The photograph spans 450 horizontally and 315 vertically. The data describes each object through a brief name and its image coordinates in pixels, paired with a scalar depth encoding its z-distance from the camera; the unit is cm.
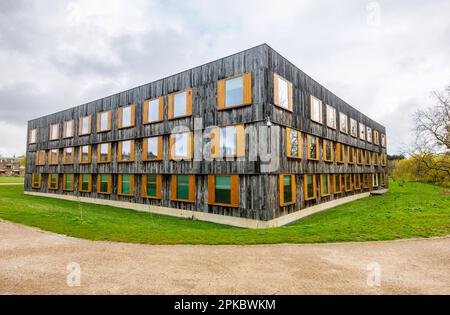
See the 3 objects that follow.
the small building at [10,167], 11562
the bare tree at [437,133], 2572
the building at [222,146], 1592
